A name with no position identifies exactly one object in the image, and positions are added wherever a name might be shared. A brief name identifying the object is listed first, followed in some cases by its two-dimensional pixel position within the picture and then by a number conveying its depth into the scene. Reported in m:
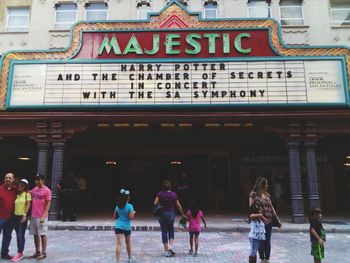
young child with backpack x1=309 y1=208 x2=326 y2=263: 6.57
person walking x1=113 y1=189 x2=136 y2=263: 7.43
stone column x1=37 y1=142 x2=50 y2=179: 13.74
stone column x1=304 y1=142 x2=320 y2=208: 13.17
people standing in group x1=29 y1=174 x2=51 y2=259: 8.11
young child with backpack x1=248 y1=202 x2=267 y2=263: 6.84
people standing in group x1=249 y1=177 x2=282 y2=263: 7.00
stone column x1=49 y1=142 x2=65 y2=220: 13.36
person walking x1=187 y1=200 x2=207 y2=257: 8.40
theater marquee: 13.49
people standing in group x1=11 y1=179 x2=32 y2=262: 8.08
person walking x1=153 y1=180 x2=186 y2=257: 8.39
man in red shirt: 7.99
